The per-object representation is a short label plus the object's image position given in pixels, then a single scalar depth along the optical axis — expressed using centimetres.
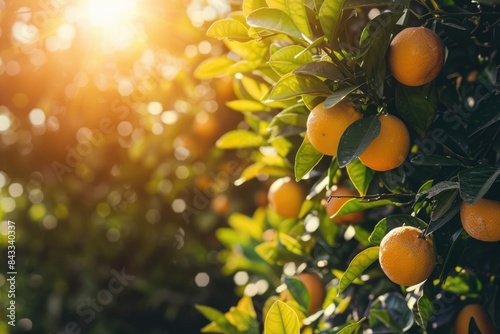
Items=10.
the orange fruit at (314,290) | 169
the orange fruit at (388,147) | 138
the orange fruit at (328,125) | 137
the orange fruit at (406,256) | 135
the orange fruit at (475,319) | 152
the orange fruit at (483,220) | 132
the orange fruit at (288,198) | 170
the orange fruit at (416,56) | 136
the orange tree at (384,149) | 136
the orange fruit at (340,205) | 159
